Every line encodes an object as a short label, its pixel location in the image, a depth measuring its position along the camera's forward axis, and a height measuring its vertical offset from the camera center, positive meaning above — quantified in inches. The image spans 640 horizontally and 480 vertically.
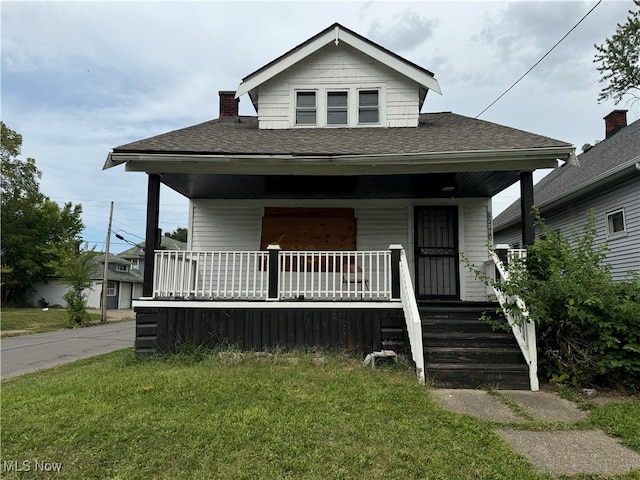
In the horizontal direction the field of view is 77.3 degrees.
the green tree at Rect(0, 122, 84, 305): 1296.8 +198.9
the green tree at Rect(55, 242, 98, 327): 787.4 +5.1
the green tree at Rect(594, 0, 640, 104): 723.4 +416.9
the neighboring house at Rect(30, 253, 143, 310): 1358.3 -32.8
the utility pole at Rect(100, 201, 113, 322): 877.2 +5.0
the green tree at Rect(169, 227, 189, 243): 2502.3 +307.3
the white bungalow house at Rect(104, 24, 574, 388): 256.5 +73.5
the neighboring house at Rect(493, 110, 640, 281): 347.9 +89.5
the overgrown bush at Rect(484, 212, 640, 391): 188.7 -13.3
